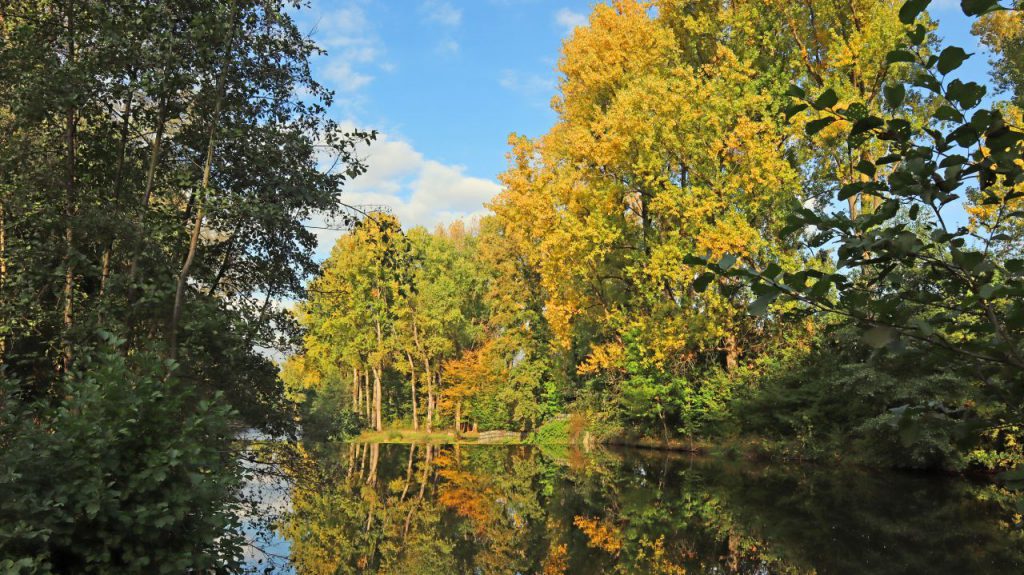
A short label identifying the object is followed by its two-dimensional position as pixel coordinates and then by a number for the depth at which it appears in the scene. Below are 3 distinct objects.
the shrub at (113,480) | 4.68
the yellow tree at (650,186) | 16.92
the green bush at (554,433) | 31.70
